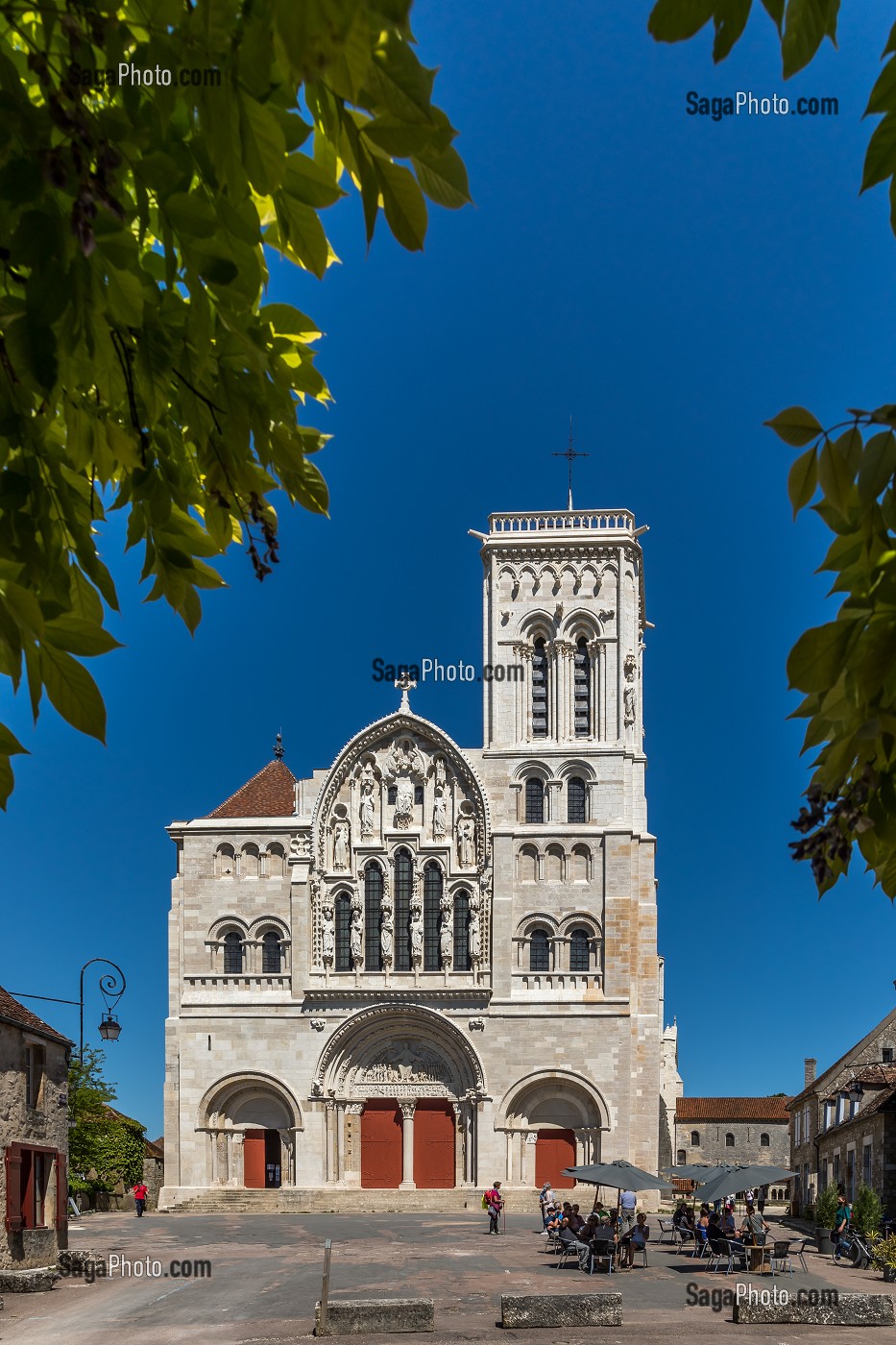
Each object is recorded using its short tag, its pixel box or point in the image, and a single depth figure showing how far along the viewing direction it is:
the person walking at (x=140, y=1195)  42.50
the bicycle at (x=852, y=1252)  28.47
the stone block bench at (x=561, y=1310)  18.44
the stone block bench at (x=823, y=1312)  19.11
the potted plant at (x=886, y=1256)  24.86
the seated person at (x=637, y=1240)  27.35
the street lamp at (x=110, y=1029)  30.96
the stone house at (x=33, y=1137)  25.25
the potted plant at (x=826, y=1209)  39.56
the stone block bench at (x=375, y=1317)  17.84
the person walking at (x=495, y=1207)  35.41
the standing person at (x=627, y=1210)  31.42
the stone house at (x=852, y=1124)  36.38
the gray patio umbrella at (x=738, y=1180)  26.38
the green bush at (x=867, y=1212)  32.28
